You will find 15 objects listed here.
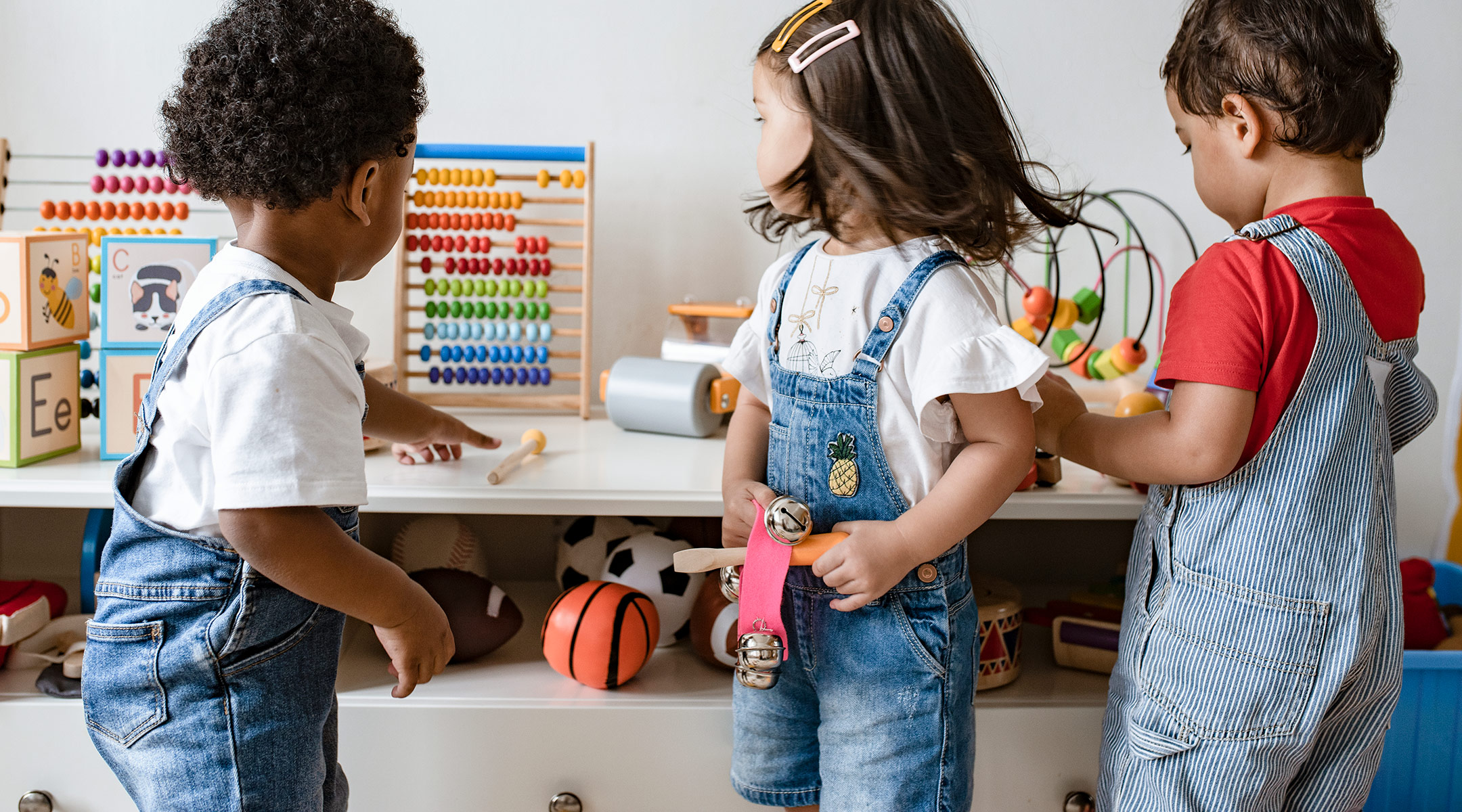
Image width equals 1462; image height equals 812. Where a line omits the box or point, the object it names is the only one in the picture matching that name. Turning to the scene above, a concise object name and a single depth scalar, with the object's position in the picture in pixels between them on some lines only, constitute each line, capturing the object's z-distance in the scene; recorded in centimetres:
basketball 116
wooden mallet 114
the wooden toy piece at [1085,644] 127
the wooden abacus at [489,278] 156
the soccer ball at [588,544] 139
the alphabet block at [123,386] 120
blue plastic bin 110
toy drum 123
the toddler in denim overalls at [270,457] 74
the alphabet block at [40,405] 118
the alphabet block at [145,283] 119
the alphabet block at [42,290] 117
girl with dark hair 85
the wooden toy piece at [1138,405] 120
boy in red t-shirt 84
